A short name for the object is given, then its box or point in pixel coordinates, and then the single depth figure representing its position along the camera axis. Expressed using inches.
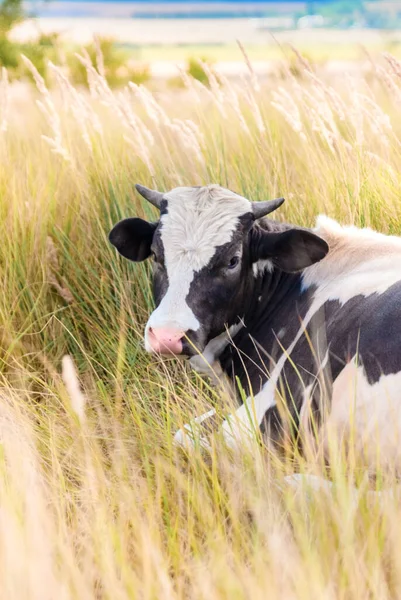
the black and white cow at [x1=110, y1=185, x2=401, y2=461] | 256.8
